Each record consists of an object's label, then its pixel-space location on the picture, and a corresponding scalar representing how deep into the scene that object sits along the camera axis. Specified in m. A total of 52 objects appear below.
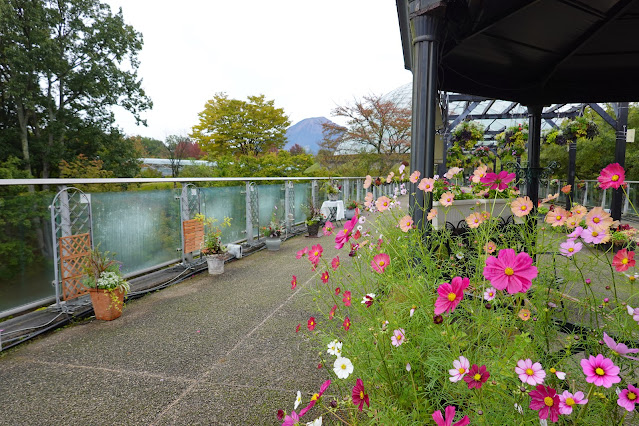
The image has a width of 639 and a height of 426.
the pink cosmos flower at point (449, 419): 0.79
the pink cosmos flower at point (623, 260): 0.93
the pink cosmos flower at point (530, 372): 0.78
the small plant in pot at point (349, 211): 11.35
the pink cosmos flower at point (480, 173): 1.49
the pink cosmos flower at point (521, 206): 1.22
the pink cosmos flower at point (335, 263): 1.65
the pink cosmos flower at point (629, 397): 0.72
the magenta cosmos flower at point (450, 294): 0.85
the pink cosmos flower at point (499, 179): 1.35
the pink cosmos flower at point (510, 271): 0.78
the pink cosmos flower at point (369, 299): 1.26
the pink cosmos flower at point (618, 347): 0.81
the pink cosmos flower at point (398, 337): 1.06
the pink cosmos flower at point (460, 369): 0.83
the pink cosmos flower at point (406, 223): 1.50
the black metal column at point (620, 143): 6.54
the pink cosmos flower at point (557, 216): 1.11
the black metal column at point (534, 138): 4.62
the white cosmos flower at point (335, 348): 1.29
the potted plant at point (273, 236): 7.01
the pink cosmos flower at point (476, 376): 0.79
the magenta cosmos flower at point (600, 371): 0.71
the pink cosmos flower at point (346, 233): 1.38
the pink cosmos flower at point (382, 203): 1.78
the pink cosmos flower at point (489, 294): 1.00
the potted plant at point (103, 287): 3.50
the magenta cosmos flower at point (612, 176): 0.95
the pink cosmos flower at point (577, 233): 0.96
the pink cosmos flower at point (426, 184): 1.59
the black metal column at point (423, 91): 2.56
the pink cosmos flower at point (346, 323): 1.39
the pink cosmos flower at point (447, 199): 1.43
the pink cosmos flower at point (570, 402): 0.72
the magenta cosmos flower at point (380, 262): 1.31
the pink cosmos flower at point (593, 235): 0.90
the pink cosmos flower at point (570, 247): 1.00
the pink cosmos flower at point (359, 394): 1.06
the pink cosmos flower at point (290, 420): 1.04
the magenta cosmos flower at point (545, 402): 0.73
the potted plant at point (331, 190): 11.12
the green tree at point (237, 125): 23.42
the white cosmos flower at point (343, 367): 1.10
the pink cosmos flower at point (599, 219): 0.92
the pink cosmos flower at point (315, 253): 1.53
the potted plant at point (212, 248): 5.25
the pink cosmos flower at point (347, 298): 1.50
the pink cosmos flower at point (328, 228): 1.83
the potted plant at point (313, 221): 8.49
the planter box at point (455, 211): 3.53
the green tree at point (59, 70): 13.76
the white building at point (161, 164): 23.27
